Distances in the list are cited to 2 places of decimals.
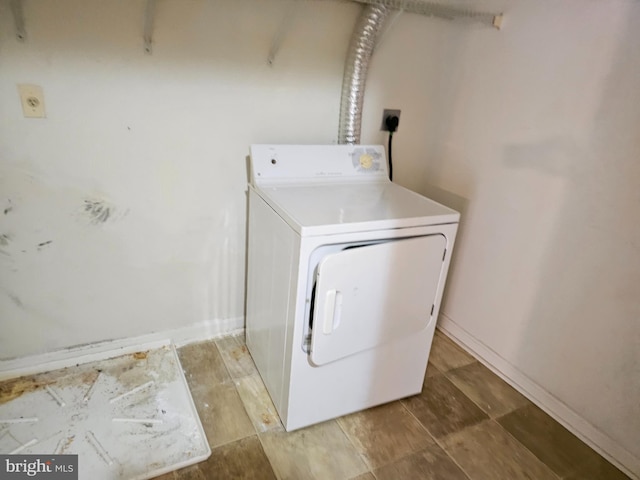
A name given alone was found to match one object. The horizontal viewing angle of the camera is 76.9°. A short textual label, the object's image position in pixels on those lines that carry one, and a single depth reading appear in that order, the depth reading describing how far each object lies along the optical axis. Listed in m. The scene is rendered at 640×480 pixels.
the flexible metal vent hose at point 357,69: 1.68
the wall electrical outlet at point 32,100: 1.35
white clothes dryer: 1.33
